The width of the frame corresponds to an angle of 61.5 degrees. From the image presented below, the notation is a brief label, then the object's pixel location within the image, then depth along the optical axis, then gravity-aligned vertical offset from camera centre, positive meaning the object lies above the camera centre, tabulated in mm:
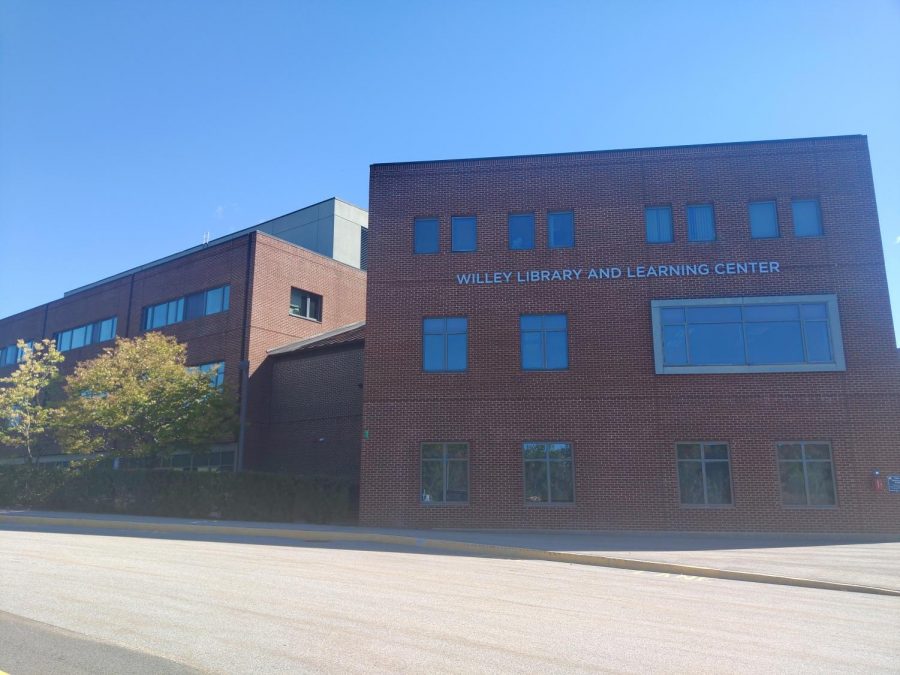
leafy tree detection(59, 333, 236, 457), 27625 +3272
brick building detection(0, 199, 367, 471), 31562 +8966
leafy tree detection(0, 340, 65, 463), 33812 +4086
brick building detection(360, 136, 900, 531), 21297 +4429
